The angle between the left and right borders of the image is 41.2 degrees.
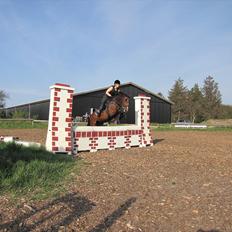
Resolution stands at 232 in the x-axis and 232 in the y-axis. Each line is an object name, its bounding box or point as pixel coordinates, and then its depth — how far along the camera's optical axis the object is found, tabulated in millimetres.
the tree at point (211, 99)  74125
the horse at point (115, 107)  11211
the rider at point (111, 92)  11430
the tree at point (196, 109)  75975
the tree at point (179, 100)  79312
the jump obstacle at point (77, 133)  9008
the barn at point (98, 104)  42906
